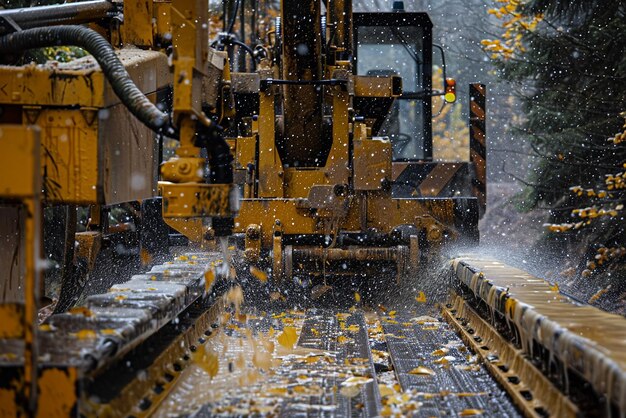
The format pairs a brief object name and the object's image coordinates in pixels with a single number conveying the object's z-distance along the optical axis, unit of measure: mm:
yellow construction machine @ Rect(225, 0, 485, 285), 20109
